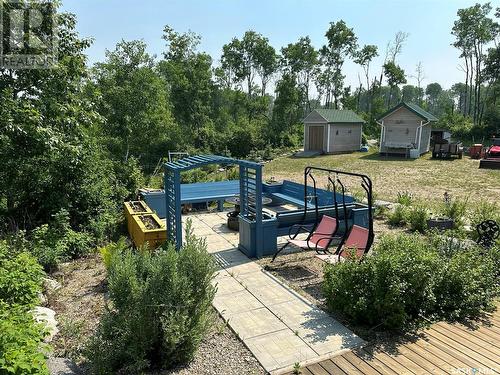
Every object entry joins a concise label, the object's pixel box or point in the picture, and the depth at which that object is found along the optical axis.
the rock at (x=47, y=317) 3.85
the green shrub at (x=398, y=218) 8.55
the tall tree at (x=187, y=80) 29.88
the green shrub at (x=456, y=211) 8.10
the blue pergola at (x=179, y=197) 6.00
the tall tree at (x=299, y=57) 39.75
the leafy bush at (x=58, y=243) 6.07
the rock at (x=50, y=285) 5.18
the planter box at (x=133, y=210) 7.77
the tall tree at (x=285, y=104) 32.69
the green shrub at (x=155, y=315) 3.12
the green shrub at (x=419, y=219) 7.93
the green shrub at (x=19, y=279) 3.98
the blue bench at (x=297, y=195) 8.44
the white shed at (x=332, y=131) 26.25
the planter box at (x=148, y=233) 6.41
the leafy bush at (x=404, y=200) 9.80
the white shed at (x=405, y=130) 23.48
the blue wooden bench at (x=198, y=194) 9.46
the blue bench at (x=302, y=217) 6.72
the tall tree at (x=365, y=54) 40.97
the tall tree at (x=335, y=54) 39.78
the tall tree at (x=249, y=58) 41.97
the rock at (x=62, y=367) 3.12
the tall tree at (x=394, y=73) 38.25
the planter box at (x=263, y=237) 6.44
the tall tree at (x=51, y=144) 6.23
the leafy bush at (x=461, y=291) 4.12
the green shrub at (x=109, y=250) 5.13
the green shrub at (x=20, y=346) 2.33
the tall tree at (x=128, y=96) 14.62
